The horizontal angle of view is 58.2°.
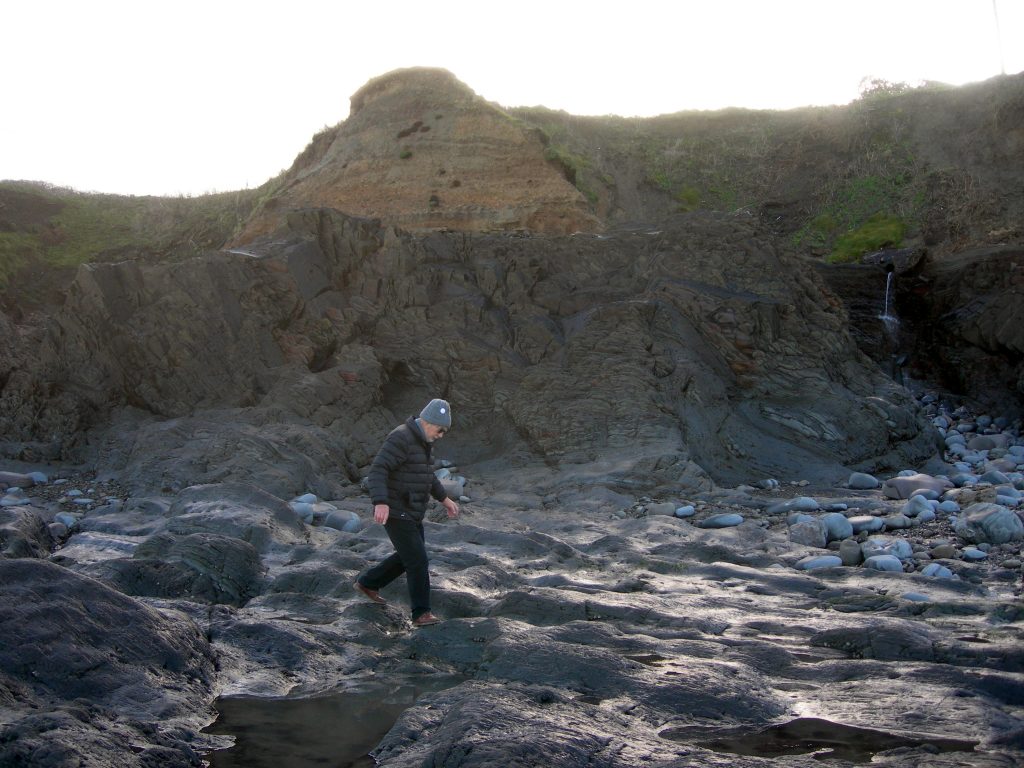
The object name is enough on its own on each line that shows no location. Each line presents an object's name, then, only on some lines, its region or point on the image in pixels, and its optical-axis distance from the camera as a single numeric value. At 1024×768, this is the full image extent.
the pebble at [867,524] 9.16
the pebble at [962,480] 12.15
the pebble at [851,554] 8.06
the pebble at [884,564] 7.67
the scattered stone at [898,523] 9.23
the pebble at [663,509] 10.62
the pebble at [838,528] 9.07
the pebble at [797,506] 10.60
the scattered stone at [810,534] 8.98
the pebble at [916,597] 6.52
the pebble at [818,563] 7.95
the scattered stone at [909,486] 10.95
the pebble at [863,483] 12.12
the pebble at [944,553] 7.96
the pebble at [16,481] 12.27
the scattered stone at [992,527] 8.23
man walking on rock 6.32
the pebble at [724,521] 9.95
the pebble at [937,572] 7.29
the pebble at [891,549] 8.03
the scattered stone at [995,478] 12.10
